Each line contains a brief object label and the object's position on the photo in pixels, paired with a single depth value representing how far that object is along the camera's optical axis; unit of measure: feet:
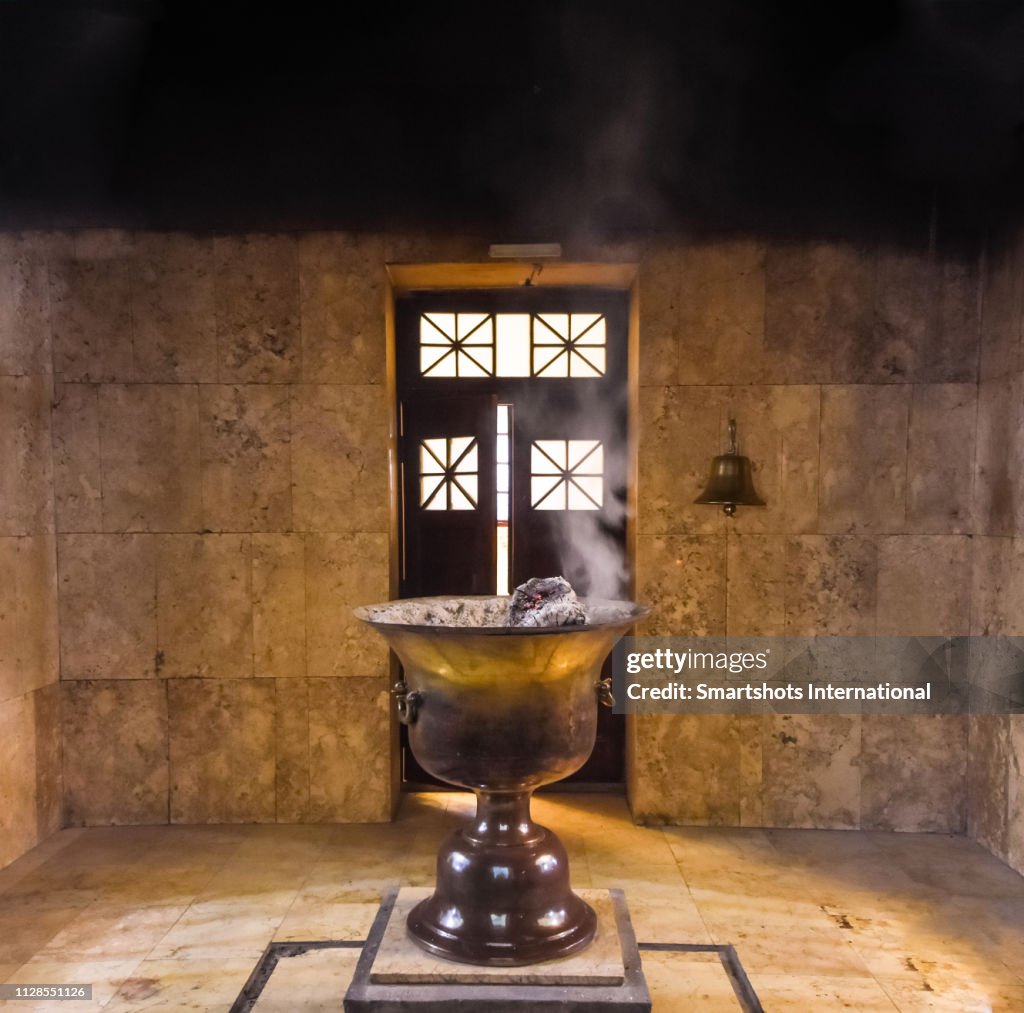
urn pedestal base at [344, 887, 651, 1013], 9.55
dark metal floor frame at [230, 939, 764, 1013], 11.02
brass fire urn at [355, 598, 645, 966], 9.97
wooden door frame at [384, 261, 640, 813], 17.63
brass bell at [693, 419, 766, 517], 16.29
